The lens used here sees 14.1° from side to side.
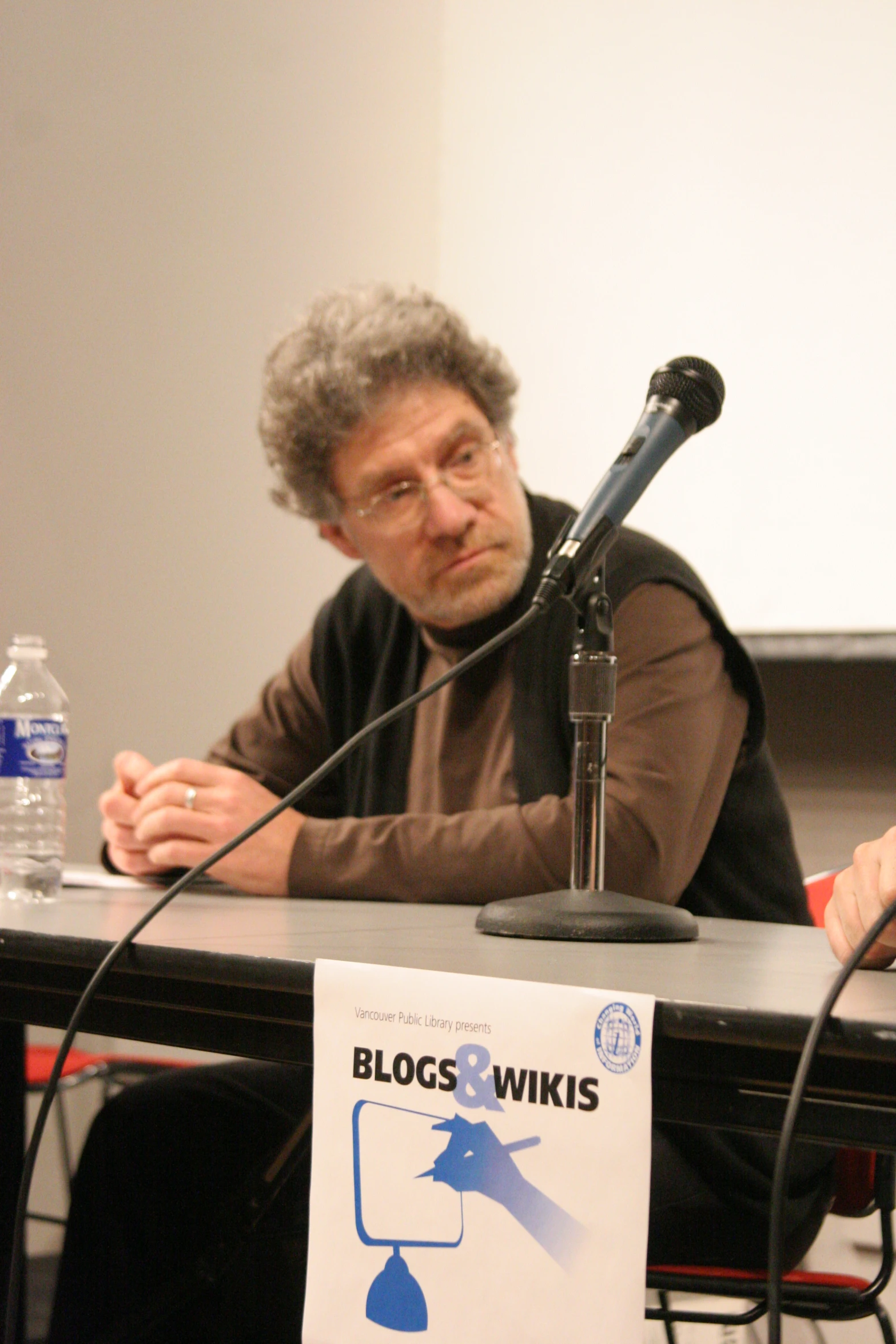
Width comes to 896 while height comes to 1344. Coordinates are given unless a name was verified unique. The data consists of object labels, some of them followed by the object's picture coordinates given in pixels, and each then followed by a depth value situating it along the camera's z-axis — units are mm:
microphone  2228
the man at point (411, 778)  2550
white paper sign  1994
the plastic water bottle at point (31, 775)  2517
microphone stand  2257
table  1971
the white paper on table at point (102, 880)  2668
